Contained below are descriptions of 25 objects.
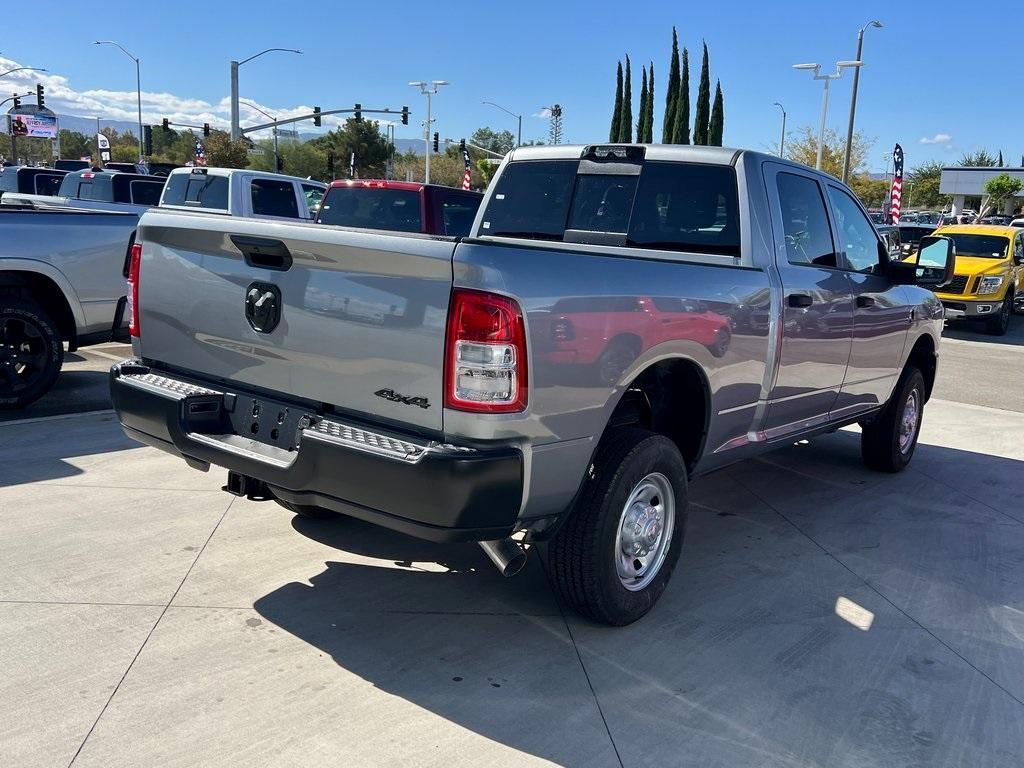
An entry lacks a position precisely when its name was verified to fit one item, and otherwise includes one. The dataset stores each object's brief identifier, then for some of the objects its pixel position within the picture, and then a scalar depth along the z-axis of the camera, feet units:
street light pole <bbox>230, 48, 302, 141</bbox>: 135.03
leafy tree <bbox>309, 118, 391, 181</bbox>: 244.83
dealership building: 225.97
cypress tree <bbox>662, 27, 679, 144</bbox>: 185.78
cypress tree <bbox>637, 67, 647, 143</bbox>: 196.54
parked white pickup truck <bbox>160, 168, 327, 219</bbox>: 40.42
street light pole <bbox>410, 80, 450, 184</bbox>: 192.03
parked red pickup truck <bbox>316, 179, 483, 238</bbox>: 34.65
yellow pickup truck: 52.90
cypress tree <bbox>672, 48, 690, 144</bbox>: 184.03
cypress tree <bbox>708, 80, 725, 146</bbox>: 186.09
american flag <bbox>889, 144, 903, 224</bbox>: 83.71
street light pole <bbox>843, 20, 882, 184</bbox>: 104.88
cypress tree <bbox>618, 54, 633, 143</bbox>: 198.90
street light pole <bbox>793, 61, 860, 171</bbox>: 113.41
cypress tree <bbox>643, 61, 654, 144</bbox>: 195.52
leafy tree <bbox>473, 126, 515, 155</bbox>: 411.75
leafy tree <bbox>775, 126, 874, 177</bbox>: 176.14
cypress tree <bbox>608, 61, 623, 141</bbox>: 201.16
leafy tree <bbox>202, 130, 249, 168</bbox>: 157.79
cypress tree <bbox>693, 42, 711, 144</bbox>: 183.93
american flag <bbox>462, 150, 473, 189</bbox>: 108.47
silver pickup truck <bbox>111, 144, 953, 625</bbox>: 9.86
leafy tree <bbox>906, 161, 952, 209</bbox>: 278.05
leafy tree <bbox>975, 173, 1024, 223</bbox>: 200.44
